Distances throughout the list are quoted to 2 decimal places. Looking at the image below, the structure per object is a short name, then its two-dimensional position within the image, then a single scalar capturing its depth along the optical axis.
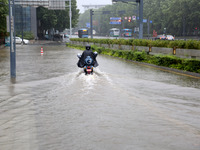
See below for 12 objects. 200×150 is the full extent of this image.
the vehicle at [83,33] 99.11
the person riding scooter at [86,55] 16.73
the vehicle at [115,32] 112.62
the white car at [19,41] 71.19
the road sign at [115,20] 118.86
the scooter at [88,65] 16.52
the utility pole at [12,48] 16.59
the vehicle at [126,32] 107.78
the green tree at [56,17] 89.38
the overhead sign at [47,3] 63.39
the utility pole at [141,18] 33.09
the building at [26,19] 94.38
